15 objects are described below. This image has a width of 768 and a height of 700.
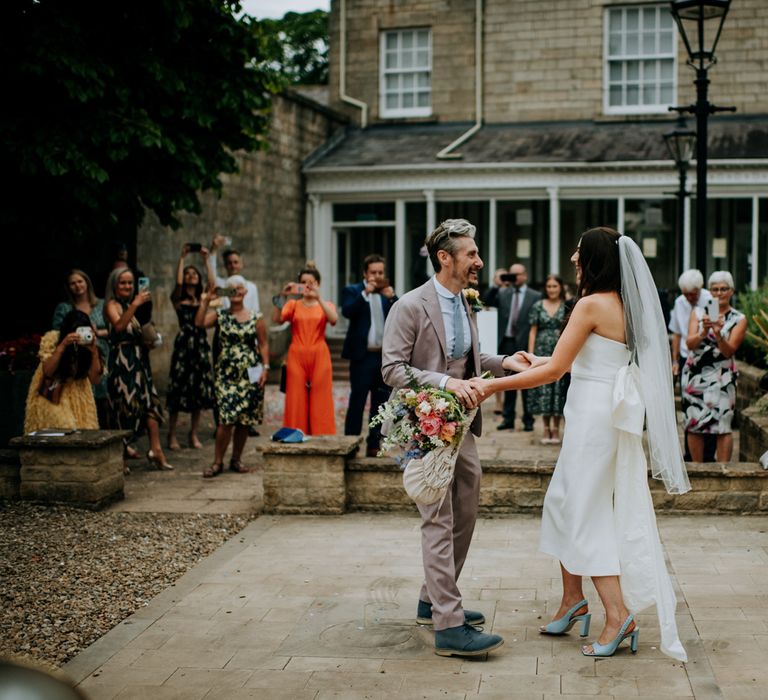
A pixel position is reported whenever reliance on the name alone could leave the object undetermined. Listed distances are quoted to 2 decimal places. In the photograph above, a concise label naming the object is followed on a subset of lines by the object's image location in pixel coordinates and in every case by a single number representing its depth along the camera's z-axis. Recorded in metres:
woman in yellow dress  9.34
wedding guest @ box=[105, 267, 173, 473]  10.52
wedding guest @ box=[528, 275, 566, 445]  11.76
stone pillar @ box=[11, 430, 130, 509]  8.65
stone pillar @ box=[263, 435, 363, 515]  8.38
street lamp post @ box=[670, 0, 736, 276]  11.10
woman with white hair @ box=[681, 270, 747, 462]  9.25
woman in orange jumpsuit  10.23
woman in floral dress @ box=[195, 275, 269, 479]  10.14
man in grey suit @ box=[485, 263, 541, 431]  13.50
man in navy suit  10.57
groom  5.26
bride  5.22
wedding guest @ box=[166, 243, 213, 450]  11.92
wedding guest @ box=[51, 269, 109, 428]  9.95
